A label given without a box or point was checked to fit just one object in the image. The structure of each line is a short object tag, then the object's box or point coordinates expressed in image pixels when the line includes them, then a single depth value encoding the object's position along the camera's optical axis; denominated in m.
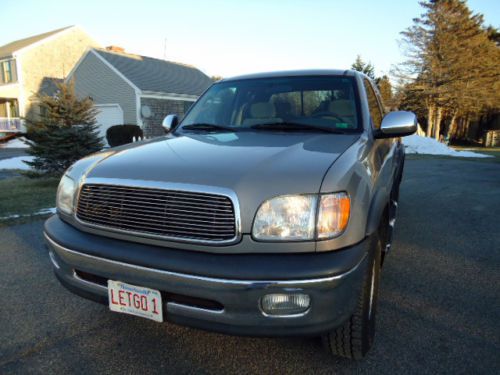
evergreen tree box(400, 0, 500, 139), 28.48
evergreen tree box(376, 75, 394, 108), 31.73
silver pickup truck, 1.69
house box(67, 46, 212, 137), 20.36
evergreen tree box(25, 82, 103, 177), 7.94
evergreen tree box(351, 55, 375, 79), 31.16
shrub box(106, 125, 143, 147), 17.28
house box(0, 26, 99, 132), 26.36
